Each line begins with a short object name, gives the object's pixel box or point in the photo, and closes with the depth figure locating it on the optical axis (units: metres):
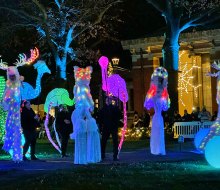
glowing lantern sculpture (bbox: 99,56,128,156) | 16.64
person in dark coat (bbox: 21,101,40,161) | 16.42
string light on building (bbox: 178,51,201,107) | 33.03
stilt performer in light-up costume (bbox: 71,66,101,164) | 14.54
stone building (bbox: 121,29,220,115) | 31.47
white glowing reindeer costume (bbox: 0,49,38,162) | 16.12
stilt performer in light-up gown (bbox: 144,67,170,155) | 17.03
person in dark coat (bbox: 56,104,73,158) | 17.34
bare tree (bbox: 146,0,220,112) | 24.70
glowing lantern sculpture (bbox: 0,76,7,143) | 22.02
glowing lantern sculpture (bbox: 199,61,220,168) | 12.23
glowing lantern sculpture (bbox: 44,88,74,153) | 18.62
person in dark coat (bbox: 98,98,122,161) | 15.59
